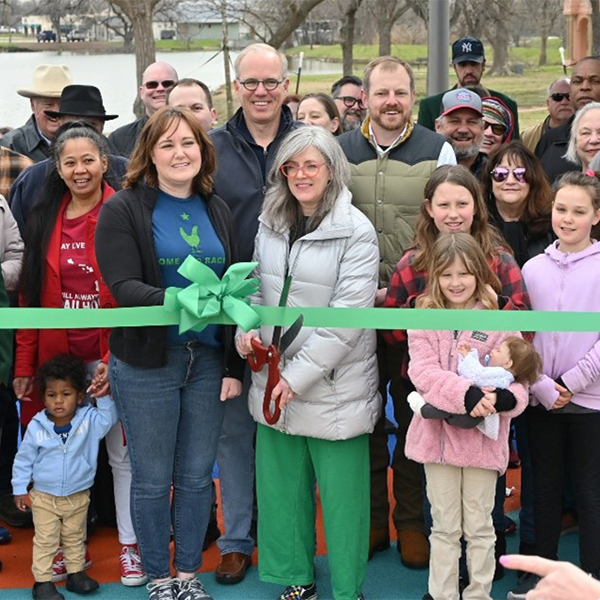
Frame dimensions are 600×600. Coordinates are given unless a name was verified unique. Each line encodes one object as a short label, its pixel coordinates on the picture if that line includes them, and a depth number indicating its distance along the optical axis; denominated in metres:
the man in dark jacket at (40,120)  6.07
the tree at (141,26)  15.31
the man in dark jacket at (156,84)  6.48
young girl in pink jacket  4.08
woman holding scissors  4.25
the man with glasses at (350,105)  7.80
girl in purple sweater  4.28
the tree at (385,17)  21.72
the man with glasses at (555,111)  7.12
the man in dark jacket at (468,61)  7.66
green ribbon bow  3.92
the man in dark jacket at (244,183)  4.71
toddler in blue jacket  4.50
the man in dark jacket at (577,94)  6.52
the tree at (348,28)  20.64
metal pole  8.88
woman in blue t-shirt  4.11
